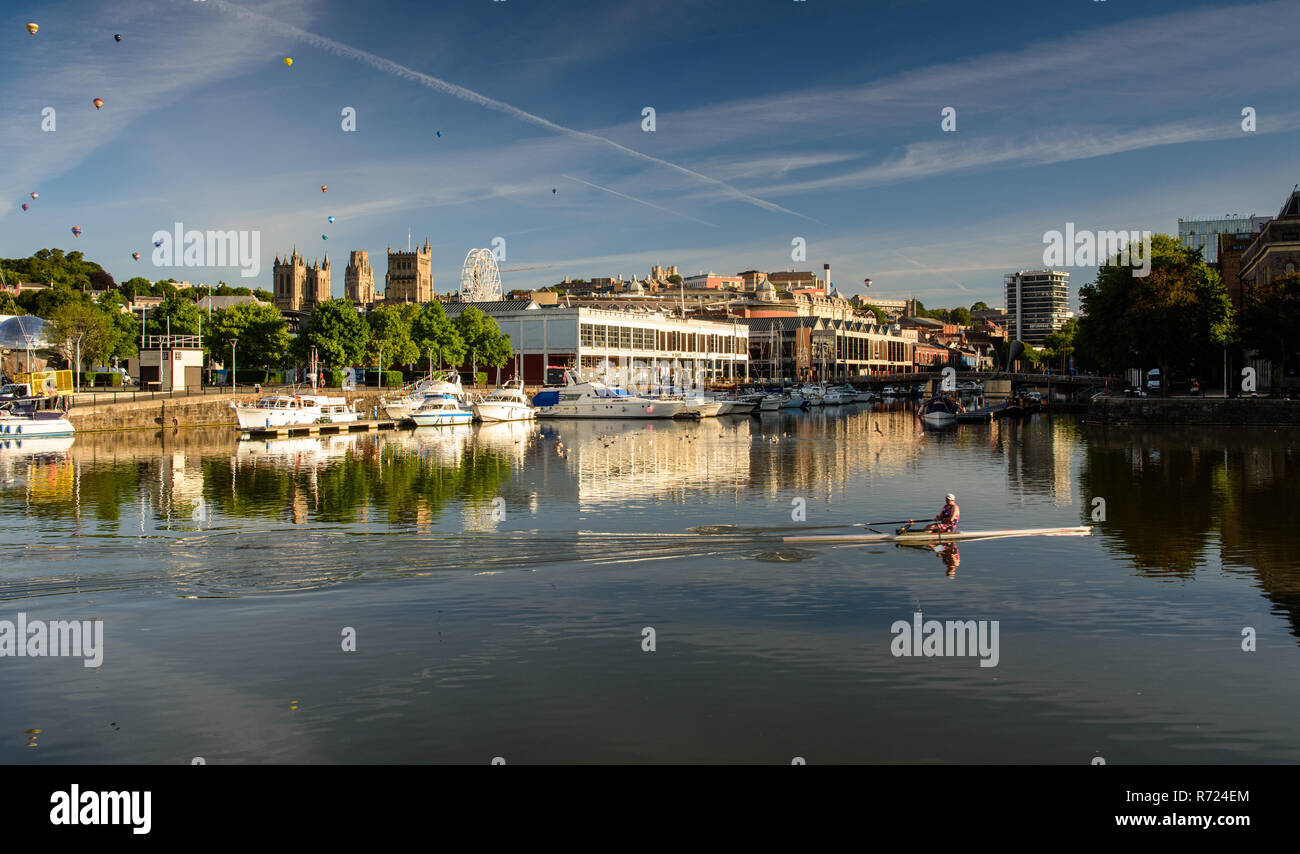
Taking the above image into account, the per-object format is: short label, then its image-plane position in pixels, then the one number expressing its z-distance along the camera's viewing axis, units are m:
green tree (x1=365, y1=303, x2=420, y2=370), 127.31
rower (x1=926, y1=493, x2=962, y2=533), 30.62
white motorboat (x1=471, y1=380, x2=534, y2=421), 108.38
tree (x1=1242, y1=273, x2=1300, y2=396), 82.50
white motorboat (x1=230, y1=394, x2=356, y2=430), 81.44
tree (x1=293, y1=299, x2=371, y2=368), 117.06
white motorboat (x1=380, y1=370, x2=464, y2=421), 101.56
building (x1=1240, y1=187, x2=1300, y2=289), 105.12
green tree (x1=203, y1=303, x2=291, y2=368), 120.00
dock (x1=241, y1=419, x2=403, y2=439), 81.68
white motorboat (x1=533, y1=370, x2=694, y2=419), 117.69
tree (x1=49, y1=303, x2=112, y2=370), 103.75
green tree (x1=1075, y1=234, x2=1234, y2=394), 91.06
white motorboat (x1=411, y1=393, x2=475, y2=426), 99.19
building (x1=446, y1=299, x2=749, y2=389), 167.50
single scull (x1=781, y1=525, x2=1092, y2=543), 30.20
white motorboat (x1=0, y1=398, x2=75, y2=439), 72.19
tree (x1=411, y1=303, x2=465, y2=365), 136.75
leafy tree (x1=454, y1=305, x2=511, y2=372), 143.88
